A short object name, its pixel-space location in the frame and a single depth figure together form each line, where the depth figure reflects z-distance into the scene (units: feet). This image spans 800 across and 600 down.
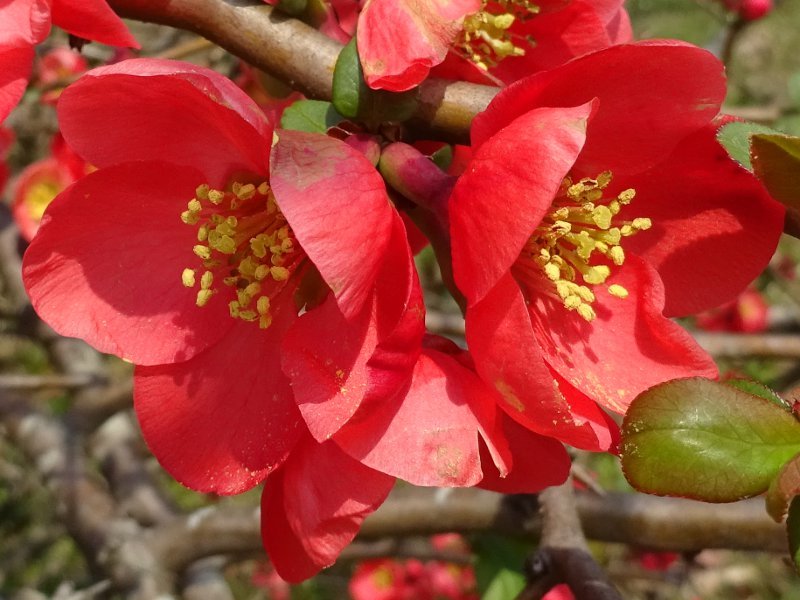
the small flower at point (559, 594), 0.85
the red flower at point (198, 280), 0.51
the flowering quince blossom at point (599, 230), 0.49
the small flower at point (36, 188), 1.14
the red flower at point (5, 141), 1.24
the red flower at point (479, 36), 0.50
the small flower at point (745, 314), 1.64
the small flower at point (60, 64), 1.23
